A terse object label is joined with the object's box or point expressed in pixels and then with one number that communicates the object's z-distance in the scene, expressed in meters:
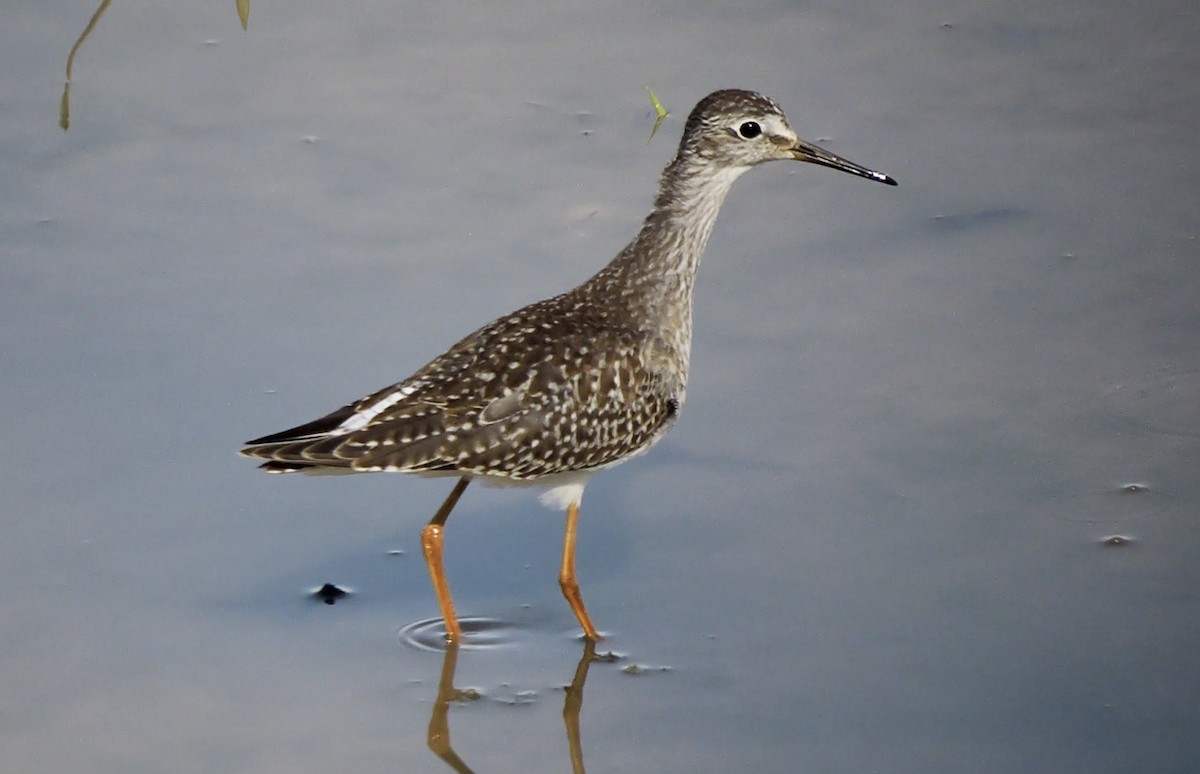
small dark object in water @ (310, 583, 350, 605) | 14.23
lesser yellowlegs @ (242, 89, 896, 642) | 13.53
